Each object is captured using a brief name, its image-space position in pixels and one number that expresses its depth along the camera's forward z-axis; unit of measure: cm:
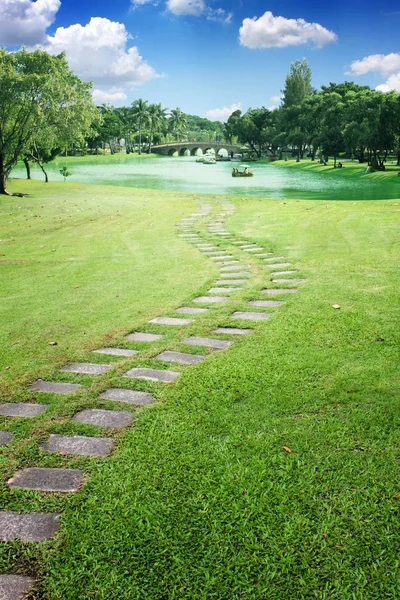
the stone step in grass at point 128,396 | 328
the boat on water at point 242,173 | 4020
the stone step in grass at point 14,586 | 188
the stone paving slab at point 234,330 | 447
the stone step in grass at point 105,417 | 301
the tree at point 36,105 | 2309
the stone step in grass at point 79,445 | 274
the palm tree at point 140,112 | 11019
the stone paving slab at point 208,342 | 420
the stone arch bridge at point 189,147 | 10662
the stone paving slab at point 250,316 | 484
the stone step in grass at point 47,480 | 246
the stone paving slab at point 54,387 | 351
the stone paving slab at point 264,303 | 524
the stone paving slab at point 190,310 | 512
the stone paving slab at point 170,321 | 484
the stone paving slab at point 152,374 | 361
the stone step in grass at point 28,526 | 215
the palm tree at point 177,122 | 13550
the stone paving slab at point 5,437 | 289
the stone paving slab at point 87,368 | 381
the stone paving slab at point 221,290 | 587
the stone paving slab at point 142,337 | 445
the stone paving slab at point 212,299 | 548
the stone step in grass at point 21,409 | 322
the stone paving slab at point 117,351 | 413
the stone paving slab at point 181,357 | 391
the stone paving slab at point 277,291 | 567
